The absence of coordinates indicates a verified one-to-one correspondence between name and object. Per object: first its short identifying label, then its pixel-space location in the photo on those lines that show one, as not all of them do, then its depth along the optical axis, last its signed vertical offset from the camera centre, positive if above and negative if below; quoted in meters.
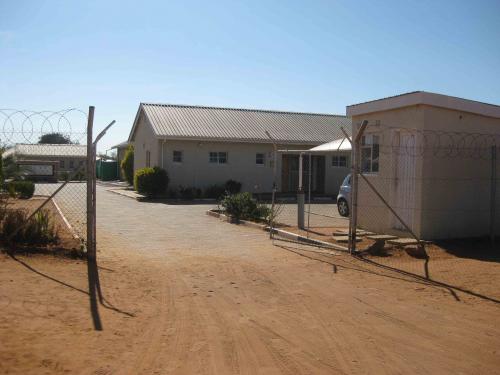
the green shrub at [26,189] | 21.94 -0.61
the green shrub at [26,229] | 9.21 -0.95
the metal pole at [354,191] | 9.98 -0.22
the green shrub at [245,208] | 15.59 -0.89
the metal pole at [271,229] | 12.46 -1.22
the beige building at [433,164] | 11.63 +0.37
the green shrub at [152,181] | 24.58 -0.21
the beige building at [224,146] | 26.39 +1.63
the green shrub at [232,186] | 26.56 -0.42
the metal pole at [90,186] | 8.65 -0.17
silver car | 16.72 -0.64
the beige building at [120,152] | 44.56 +2.16
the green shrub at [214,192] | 25.93 -0.71
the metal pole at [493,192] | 11.66 -0.24
